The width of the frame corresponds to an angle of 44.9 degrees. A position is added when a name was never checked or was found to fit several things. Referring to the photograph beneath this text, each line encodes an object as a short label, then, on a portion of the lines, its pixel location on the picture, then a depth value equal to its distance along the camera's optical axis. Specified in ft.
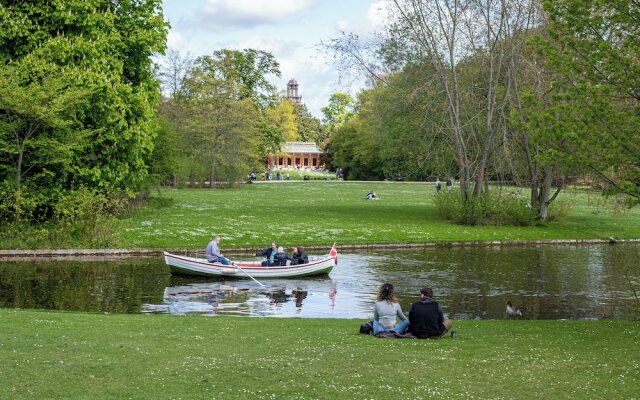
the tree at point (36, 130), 111.20
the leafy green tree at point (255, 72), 354.54
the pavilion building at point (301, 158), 588.91
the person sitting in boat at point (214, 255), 94.12
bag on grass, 51.65
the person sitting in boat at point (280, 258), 95.50
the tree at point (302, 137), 652.72
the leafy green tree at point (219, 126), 288.92
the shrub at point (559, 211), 163.53
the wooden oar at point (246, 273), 90.76
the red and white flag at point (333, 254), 96.95
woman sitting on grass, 50.67
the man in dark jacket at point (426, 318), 49.37
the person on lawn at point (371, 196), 231.09
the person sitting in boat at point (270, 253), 97.06
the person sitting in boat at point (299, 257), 96.17
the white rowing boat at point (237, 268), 92.07
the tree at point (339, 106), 638.94
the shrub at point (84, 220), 112.57
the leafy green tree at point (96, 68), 118.21
